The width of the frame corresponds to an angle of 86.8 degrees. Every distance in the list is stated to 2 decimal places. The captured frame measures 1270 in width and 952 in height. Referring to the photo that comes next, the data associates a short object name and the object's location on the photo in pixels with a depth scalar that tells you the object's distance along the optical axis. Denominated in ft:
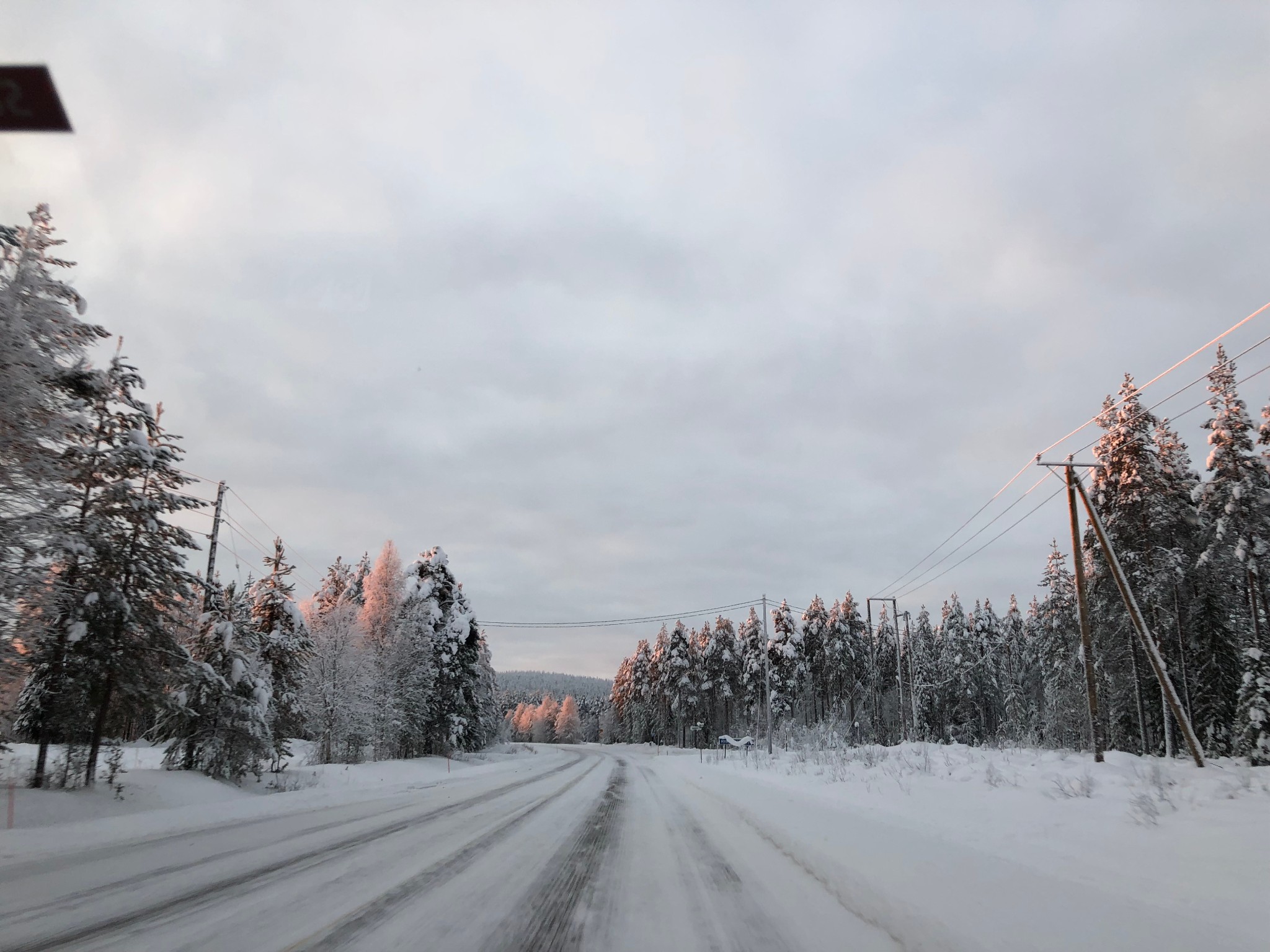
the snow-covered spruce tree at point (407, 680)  111.34
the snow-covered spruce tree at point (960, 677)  224.53
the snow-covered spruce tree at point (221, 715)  64.08
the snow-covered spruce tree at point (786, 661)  234.38
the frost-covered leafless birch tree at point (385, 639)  109.70
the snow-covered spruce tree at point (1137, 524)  94.94
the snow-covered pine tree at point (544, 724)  404.77
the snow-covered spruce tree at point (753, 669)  236.84
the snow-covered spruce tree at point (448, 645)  133.59
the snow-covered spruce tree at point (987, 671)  235.40
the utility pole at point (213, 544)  69.77
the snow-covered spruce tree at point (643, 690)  312.50
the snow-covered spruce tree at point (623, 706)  347.97
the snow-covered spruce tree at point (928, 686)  248.73
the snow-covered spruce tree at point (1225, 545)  88.84
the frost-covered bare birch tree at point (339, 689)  100.37
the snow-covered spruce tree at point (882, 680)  213.46
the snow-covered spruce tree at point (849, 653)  238.07
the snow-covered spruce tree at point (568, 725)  371.15
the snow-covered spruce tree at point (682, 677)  260.62
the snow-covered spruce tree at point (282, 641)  75.97
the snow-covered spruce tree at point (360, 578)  177.68
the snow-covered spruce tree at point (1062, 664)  142.00
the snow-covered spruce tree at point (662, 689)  275.39
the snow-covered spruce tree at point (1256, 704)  59.36
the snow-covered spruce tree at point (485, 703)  164.86
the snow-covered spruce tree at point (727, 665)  259.39
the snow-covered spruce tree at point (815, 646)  242.58
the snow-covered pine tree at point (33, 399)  38.24
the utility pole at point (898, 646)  142.82
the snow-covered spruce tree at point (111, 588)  47.11
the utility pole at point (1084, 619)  60.64
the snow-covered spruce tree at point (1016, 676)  217.77
